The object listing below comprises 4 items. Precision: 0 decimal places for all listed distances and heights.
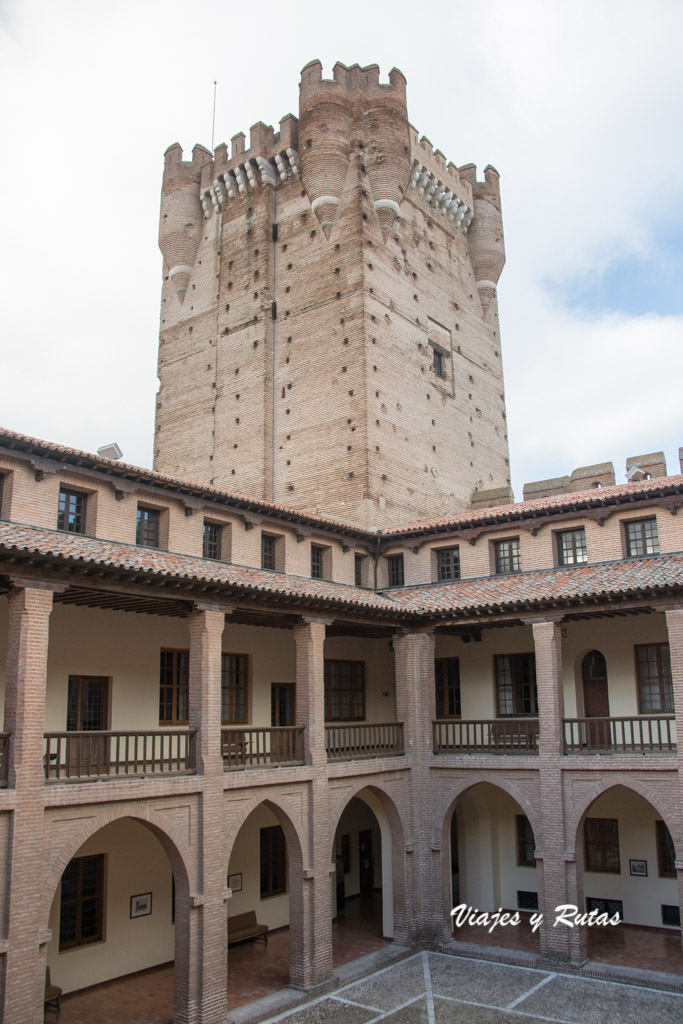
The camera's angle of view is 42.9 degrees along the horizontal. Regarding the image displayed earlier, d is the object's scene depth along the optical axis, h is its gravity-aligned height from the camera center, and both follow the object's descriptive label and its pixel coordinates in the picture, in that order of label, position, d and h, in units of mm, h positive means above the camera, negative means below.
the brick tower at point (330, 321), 30547 +14384
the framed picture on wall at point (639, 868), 21375 -4083
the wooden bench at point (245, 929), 19766 -5085
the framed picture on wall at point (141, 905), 18094 -4075
